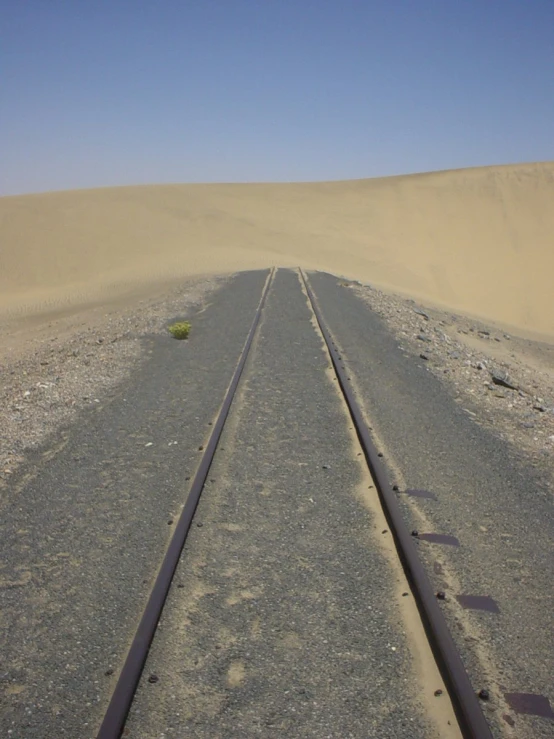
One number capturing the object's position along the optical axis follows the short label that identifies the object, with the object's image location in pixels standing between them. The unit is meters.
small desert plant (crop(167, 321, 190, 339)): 16.72
